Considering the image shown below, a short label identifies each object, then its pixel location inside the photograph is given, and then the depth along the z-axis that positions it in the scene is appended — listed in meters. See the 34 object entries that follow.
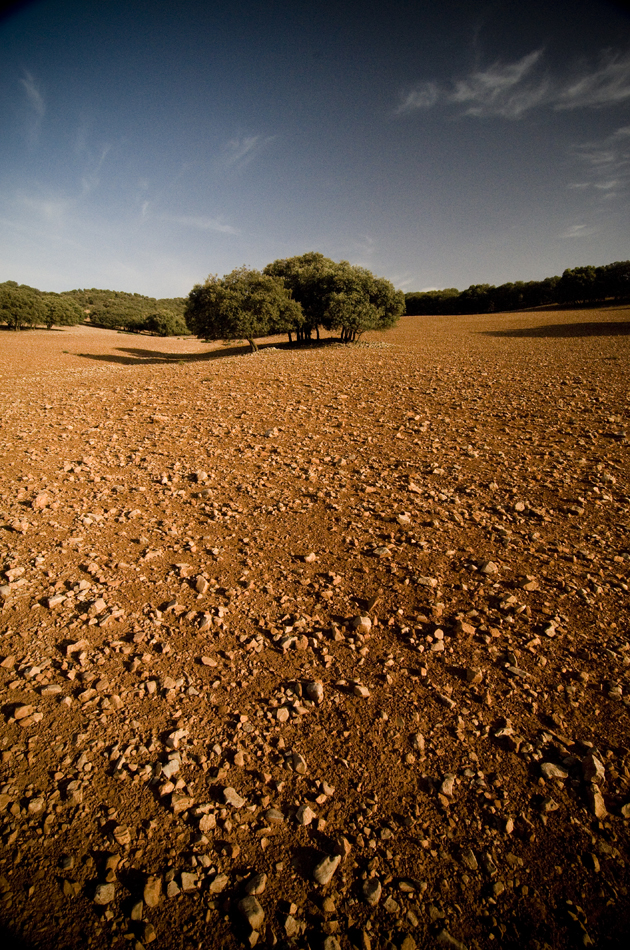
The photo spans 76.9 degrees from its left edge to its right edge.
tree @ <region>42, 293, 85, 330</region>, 70.06
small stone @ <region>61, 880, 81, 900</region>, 2.17
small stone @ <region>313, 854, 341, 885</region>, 2.27
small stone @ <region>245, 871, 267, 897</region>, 2.22
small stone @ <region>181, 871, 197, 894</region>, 2.22
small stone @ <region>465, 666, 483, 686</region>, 3.47
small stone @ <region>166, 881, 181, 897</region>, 2.20
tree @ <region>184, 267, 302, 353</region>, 32.96
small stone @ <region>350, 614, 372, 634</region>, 4.04
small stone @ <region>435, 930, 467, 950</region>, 2.09
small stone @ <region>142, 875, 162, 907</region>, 2.15
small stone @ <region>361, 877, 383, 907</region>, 2.21
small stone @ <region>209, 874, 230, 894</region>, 2.23
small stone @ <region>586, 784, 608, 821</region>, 2.58
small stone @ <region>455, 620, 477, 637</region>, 3.97
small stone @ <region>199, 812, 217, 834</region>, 2.49
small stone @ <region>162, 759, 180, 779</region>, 2.75
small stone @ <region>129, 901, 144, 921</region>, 2.11
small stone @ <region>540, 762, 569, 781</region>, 2.77
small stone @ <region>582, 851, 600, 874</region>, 2.34
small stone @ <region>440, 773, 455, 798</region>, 2.71
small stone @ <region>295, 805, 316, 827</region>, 2.53
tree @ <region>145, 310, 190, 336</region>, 91.29
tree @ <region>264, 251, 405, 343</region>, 35.66
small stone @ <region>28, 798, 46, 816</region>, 2.51
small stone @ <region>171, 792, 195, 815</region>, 2.58
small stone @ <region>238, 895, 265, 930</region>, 2.10
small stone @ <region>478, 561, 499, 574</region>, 4.84
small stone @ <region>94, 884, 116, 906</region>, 2.14
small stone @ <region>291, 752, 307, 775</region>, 2.82
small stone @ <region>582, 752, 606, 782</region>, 2.74
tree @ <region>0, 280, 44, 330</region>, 65.00
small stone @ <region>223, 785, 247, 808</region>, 2.62
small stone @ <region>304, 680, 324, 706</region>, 3.34
